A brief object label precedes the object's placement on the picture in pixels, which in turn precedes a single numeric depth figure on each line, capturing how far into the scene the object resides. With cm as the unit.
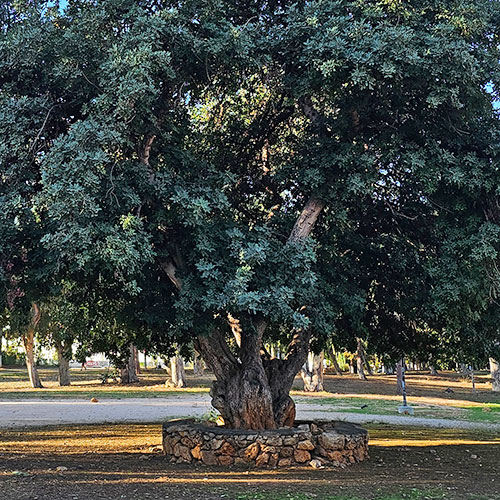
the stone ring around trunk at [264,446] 1063
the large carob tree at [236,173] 888
